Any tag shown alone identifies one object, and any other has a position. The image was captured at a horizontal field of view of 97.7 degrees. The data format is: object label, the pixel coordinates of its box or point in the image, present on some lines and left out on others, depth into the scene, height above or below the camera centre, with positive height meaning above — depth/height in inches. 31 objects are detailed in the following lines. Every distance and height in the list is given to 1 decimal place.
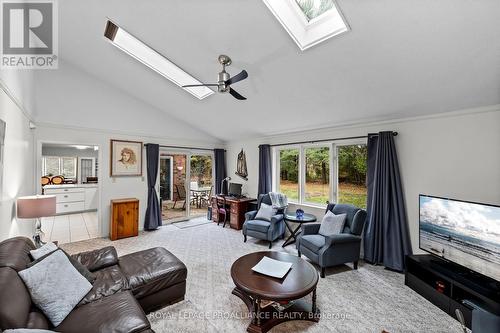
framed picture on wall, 190.5 +9.0
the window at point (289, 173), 195.6 -5.3
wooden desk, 206.1 -40.7
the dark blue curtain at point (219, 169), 257.6 -1.6
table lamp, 97.7 -17.4
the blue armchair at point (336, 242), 119.6 -43.5
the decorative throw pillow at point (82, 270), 78.8 -37.4
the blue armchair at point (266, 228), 160.2 -45.6
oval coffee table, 77.2 -43.9
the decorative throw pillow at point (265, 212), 172.3 -36.0
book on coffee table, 88.9 -42.8
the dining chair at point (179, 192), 242.4 -26.9
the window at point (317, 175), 172.9 -6.4
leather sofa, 54.2 -42.6
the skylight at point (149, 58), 123.8 +71.6
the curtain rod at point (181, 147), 219.1 +22.0
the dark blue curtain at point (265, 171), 206.5 -3.3
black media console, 80.5 -48.5
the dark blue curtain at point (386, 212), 125.2 -26.8
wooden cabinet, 178.5 -42.2
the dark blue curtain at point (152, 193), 203.6 -23.9
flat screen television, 82.7 -28.0
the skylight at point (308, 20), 85.4 +60.6
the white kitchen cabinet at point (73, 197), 247.9 -34.2
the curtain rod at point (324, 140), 146.4 +21.0
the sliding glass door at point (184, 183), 231.0 -17.0
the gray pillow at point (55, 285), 61.6 -35.8
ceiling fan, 94.6 +39.2
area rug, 215.8 -57.1
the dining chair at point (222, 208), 221.3 -41.4
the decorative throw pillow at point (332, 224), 134.2 -35.8
